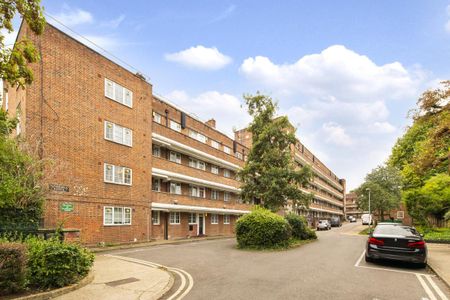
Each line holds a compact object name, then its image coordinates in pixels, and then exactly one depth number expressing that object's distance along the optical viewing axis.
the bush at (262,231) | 17.92
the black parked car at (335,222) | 62.69
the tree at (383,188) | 43.84
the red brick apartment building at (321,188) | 58.76
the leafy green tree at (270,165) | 24.19
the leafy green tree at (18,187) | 12.14
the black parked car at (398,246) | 11.25
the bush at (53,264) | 7.58
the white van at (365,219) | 57.51
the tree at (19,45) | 6.10
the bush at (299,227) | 22.91
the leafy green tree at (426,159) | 16.62
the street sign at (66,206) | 17.53
